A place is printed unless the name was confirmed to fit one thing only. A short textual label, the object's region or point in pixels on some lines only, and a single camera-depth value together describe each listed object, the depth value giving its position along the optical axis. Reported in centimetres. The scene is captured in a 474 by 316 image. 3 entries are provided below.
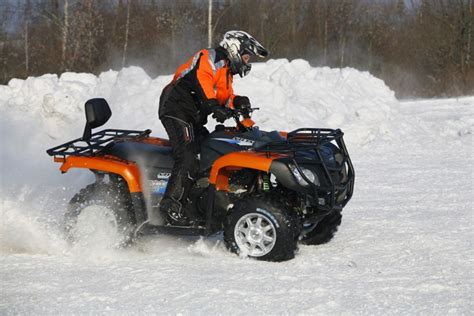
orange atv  1097
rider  1154
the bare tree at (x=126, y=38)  5056
